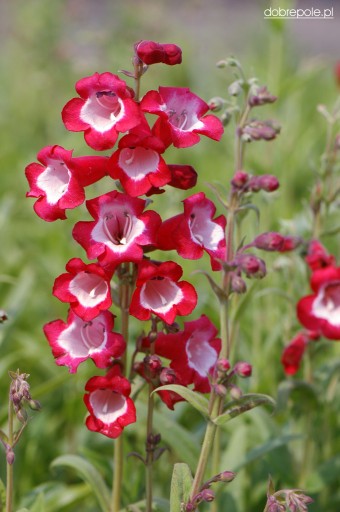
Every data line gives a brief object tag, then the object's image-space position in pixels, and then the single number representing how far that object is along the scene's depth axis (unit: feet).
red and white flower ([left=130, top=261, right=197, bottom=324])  2.36
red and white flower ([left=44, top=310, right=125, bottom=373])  2.41
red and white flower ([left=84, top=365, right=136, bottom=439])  2.42
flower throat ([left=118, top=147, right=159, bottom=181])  2.38
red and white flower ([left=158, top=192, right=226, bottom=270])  2.39
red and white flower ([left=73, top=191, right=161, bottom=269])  2.35
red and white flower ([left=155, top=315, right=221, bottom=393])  2.47
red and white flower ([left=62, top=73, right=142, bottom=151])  2.35
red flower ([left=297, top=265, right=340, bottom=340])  2.83
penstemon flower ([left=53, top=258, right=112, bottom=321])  2.37
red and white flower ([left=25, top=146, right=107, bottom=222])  2.38
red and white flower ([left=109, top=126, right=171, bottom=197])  2.35
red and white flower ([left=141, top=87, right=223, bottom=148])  2.37
